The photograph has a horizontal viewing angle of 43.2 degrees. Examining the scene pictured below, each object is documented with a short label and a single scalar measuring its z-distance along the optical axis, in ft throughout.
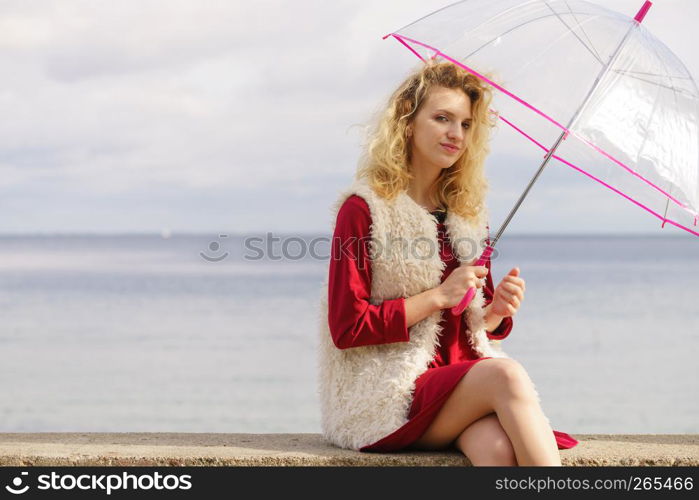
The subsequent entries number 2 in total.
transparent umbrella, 9.67
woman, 9.71
